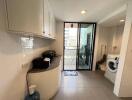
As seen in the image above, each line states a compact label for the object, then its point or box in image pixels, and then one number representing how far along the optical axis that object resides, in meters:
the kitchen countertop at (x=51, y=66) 1.49
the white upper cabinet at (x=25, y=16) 0.86
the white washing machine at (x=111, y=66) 2.32
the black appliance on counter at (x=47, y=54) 2.20
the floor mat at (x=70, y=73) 2.89
